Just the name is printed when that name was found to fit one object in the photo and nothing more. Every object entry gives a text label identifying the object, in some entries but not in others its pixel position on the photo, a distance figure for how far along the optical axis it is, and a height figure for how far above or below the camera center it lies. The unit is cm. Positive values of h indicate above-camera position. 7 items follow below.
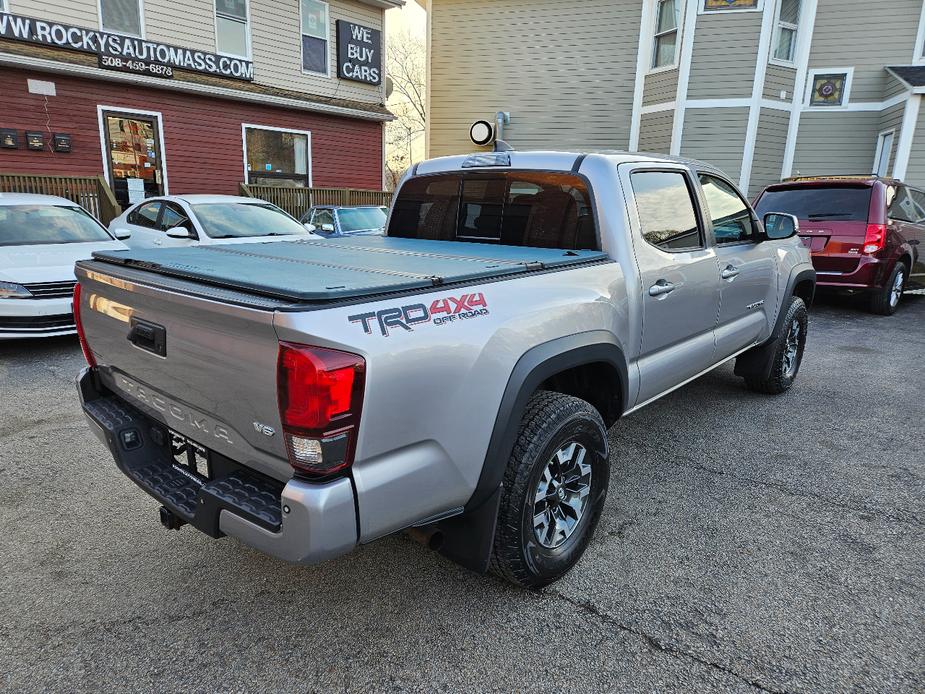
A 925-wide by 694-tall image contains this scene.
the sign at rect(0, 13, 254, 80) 1114 +256
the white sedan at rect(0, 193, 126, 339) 596 -80
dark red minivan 780 -29
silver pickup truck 184 -61
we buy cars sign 1616 +351
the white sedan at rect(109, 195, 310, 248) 822 -55
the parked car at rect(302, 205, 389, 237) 1141 -59
